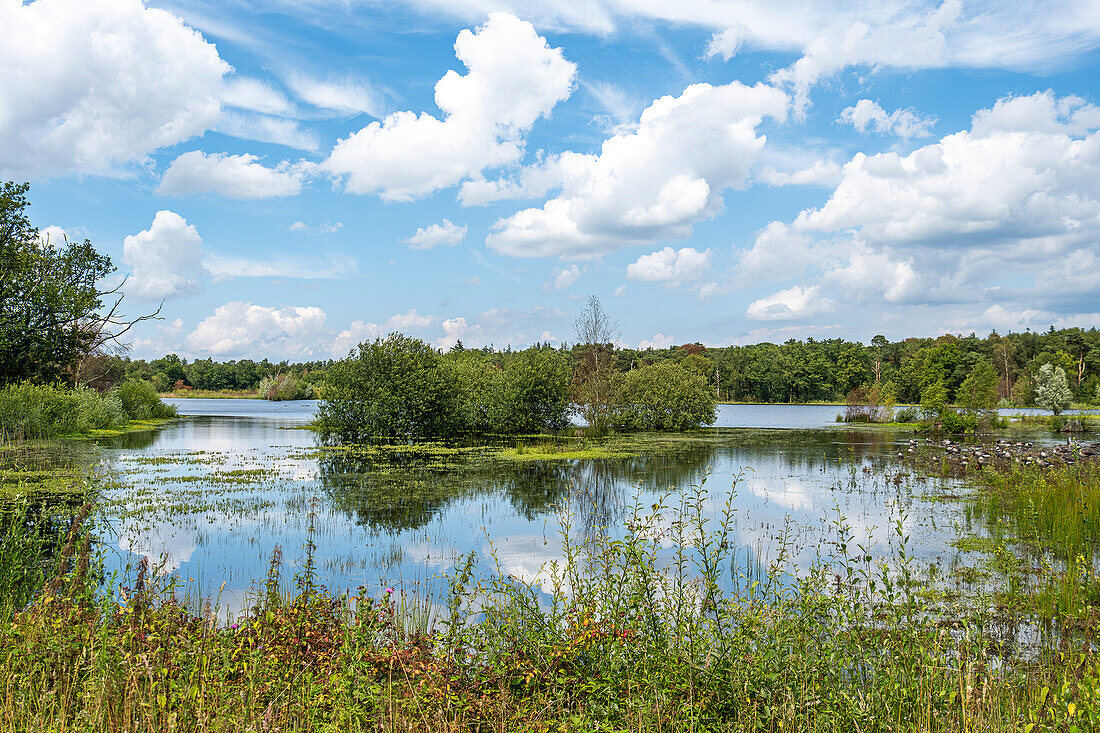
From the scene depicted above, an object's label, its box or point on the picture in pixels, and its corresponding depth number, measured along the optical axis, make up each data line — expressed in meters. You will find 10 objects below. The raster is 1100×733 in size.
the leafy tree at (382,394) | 35.94
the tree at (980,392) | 44.88
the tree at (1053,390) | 62.88
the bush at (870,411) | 59.53
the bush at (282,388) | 113.56
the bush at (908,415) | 54.47
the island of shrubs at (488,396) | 36.16
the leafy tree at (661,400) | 48.09
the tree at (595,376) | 42.88
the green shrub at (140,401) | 52.28
